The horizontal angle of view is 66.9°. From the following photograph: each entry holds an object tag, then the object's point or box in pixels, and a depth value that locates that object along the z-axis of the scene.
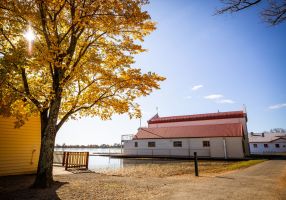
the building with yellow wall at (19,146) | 12.88
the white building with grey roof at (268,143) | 73.50
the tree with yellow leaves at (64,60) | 9.12
